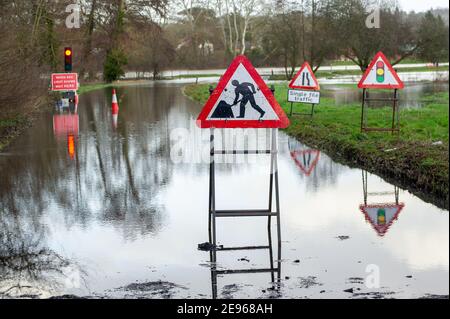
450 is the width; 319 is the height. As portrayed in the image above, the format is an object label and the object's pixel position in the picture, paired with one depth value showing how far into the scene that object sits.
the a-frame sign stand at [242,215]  7.76
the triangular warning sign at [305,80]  22.67
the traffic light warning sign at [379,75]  16.56
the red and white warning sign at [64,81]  33.19
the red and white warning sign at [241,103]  8.91
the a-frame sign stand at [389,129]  16.81
